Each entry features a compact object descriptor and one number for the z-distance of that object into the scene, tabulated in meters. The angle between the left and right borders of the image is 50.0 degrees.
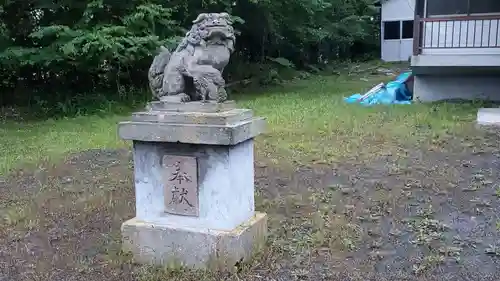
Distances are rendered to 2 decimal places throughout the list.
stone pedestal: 3.19
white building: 10.06
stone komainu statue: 3.36
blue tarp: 10.80
